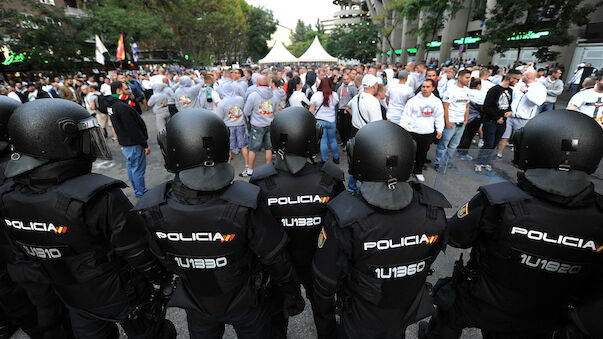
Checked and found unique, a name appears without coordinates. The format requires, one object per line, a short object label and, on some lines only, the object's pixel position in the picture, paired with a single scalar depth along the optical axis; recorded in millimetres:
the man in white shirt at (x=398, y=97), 6098
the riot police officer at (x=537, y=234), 1679
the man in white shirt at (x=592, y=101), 5473
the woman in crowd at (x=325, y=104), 6273
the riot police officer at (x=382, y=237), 1668
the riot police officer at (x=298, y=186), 2326
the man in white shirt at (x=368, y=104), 5074
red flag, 11906
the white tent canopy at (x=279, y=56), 32034
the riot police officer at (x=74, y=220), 1823
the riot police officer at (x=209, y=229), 1756
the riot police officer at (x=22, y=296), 2320
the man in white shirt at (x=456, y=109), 5984
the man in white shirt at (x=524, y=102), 6078
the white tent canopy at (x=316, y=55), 31688
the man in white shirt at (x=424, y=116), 5309
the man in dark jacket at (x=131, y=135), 4840
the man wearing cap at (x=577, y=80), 15057
